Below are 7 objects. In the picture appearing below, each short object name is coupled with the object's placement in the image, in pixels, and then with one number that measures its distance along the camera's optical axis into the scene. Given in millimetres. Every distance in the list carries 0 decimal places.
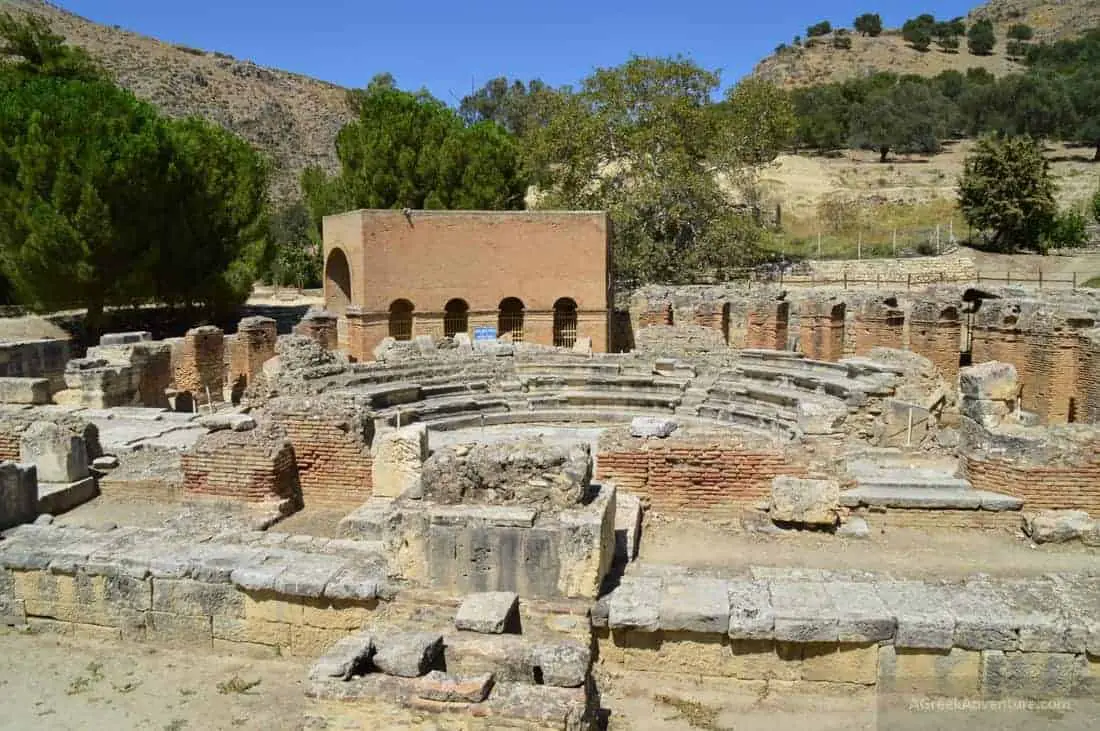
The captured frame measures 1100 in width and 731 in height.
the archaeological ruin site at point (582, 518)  5426
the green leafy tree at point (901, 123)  59875
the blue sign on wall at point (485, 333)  22895
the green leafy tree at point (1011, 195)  35531
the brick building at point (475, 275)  23266
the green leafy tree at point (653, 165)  29141
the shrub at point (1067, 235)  36375
